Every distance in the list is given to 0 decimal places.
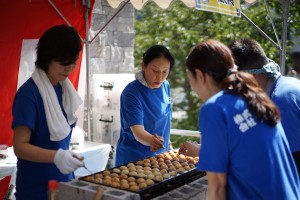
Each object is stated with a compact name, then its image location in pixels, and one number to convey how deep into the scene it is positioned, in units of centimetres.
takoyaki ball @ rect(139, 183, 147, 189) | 185
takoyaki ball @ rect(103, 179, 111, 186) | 190
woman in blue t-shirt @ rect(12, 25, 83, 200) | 182
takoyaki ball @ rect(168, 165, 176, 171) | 220
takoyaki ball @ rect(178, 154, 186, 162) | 241
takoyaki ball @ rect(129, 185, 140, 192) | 180
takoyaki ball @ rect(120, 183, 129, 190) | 183
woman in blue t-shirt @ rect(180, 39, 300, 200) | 142
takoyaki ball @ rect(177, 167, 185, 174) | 215
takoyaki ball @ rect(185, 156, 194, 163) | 238
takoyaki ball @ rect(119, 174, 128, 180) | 202
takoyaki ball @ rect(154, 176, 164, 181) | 198
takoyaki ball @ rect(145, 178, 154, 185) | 191
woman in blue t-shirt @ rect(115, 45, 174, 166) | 275
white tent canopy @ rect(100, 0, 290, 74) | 348
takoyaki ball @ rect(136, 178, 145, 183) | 193
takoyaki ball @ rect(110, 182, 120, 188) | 187
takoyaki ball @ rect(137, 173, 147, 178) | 204
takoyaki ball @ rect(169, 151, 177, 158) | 254
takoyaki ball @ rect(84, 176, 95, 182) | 194
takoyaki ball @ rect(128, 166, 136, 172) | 218
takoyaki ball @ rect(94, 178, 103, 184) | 192
